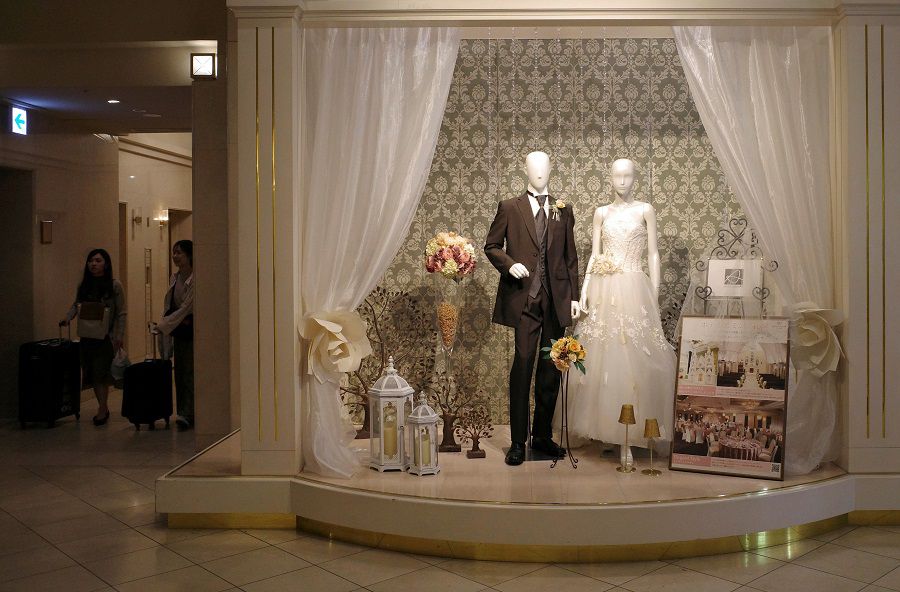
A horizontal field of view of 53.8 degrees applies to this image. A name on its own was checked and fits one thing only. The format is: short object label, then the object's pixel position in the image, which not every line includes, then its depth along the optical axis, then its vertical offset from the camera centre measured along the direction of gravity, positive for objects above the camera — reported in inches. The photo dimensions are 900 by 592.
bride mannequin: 202.1 -13.9
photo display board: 186.9 -27.5
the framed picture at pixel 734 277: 202.1 -1.5
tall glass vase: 214.1 -13.7
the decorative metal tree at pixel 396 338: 234.4 -18.0
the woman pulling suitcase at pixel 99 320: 308.5 -17.1
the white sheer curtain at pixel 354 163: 191.2 +23.4
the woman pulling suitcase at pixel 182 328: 293.3 -18.9
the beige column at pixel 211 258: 250.8 +3.6
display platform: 164.6 -46.0
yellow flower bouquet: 193.6 -18.0
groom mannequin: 203.6 -2.4
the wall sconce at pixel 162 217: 478.9 +29.0
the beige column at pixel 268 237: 184.9 +7.1
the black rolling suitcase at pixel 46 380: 301.7 -37.5
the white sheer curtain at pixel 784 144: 192.9 +27.8
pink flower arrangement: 213.8 +3.3
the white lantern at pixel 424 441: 188.7 -36.3
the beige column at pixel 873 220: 187.0 +10.7
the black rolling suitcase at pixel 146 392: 294.8 -40.7
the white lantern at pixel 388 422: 191.9 -32.7
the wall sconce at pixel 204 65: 251.2 +58.3
